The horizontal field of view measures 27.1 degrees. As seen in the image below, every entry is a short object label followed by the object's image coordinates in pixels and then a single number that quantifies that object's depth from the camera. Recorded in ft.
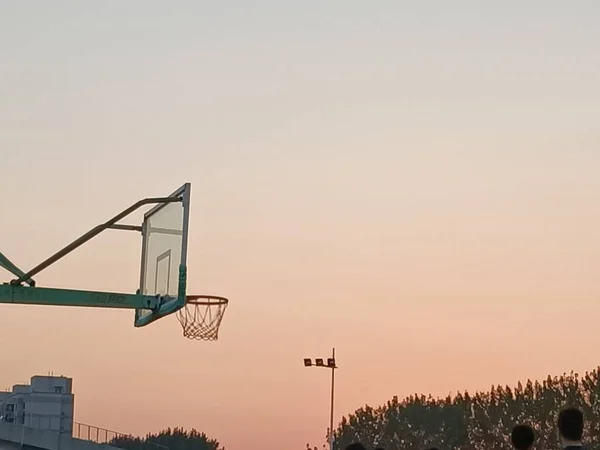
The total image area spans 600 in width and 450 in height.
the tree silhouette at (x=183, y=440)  441.27
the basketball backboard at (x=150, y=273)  67.62
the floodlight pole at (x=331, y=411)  221.87
